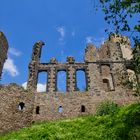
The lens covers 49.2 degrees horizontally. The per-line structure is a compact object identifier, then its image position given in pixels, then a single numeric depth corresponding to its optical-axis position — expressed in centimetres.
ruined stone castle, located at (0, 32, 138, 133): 1460
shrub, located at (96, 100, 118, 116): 1382
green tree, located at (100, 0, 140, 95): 652
